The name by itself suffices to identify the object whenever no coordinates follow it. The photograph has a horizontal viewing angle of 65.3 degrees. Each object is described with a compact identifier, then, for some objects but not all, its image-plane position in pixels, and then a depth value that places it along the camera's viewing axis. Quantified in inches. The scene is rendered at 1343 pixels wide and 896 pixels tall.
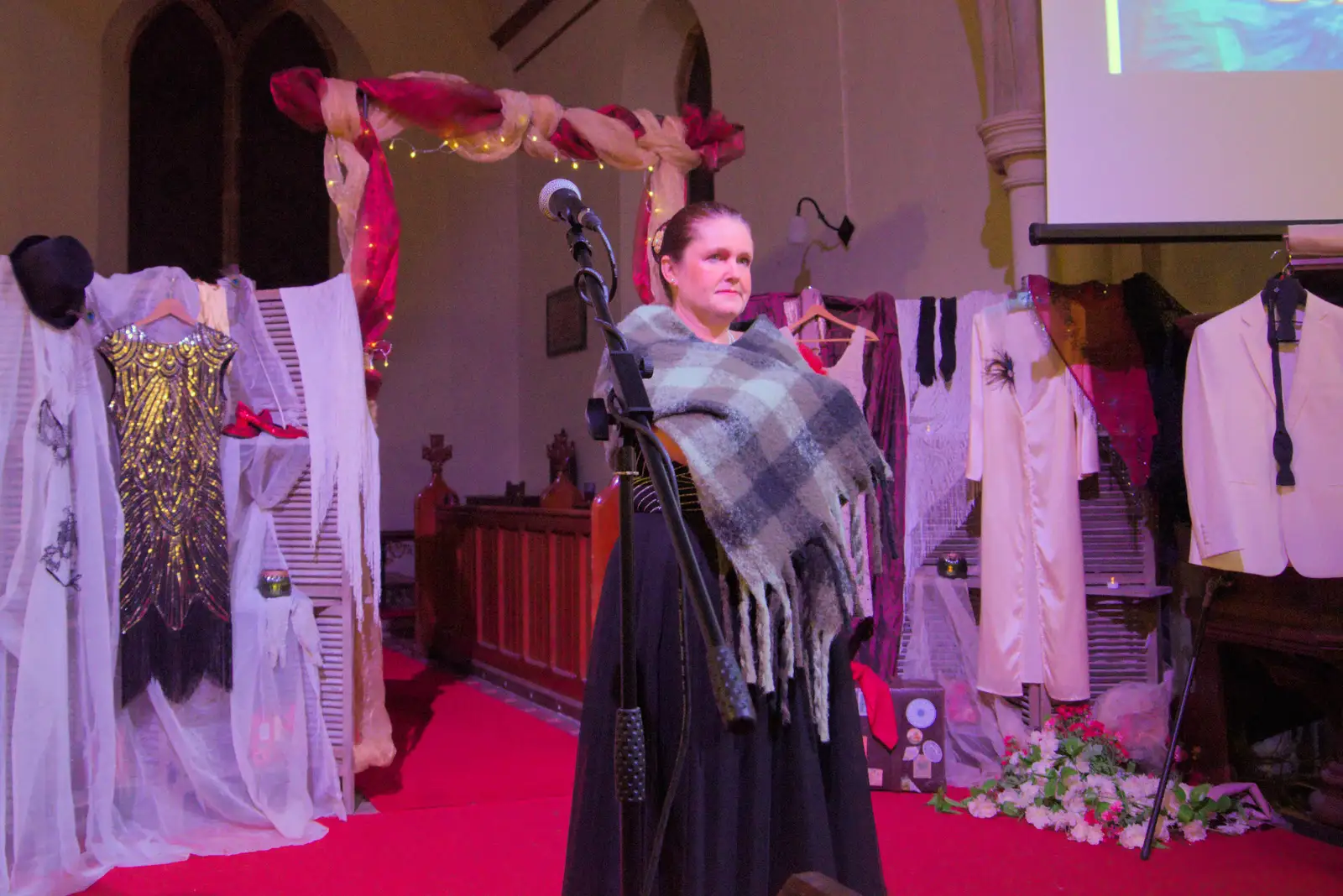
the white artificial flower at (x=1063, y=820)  126.6
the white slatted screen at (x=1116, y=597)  151.1
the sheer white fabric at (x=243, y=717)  123.0
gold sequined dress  125.7
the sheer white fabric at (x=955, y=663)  150.8
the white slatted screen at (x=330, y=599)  136.2
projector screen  127.9
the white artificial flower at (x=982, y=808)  133.9
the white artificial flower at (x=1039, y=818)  129.5
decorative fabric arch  159.5
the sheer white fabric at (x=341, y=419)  137.3
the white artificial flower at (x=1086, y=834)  123.6
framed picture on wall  312.7
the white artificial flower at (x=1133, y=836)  122.0
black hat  115.9
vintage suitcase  144.3
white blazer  120.7
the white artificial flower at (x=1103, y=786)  129.3
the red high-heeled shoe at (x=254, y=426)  135.9
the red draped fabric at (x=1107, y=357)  145.1
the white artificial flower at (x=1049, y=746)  137.6
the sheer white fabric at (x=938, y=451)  156.0
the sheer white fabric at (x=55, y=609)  109.1
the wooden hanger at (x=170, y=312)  132.3
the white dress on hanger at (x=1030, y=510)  145.6
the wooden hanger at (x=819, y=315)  156.8
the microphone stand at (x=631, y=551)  42.9
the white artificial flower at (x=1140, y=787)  129.6
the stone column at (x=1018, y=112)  175.6
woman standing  62.4
